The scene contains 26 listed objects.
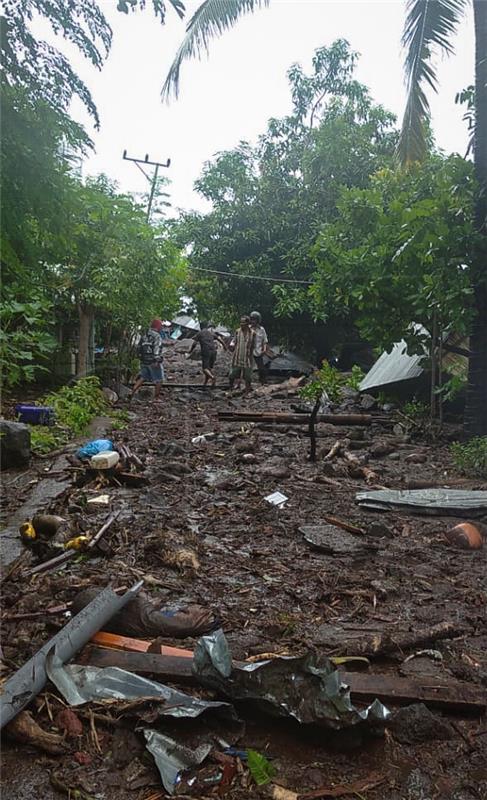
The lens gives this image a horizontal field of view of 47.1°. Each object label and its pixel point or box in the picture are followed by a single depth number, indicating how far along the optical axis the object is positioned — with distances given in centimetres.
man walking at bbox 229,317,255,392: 1203
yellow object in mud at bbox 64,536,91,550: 338
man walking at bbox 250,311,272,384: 1235
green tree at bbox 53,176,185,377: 986
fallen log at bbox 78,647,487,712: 203
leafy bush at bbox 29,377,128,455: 636
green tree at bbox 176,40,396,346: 1619
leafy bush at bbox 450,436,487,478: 573
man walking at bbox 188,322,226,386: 1452
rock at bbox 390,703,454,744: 187
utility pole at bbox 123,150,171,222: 2207
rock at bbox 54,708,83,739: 182
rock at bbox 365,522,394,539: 400
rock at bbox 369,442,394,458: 687
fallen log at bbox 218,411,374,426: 868
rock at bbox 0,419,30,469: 532
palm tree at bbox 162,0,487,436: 686
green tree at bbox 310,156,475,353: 668
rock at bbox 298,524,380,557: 363
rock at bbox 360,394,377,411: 1041
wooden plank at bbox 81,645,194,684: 210
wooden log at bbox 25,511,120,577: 306
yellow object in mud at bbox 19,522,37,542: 348
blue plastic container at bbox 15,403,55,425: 718
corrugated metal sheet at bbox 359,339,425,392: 981
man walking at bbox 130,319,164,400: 1208
